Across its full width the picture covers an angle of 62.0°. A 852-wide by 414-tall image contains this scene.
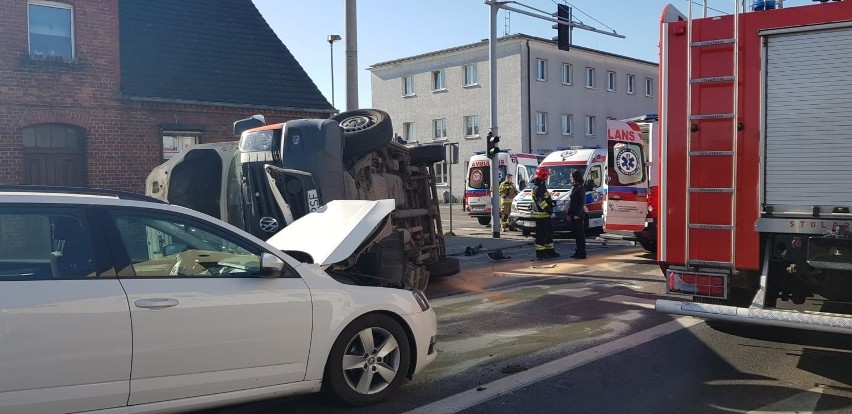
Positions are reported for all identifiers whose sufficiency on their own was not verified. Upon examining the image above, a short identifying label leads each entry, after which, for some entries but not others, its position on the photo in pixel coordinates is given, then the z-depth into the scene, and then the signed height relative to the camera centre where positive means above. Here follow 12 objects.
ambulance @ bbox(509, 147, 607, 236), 19.00 -0.24
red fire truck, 5.34 +0.13
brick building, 12.77 +1.95
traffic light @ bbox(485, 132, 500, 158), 17.83 +0.83
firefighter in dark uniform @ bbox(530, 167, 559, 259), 13.33 -0.66
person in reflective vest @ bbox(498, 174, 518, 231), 22.81 -0.60
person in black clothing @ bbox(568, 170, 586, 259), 13.45 -0.61
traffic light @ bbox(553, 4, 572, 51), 19.38 +4.07
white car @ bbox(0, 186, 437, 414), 3.76 -0.78
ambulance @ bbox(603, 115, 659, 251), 10.80 -0.13
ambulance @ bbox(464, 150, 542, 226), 24.52 +0.10
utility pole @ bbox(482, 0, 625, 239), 18.11 +2.97
